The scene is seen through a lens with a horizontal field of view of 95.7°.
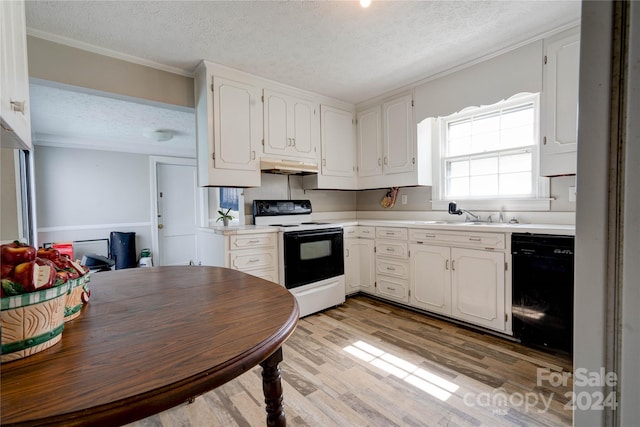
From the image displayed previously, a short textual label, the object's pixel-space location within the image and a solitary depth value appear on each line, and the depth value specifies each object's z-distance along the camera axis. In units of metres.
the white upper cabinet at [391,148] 3.16
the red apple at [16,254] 0.53
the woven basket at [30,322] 0.50
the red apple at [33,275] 0.52
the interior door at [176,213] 5.40
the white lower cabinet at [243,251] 2.53
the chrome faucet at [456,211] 2.89
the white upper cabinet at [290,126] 3.02
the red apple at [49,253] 0.71
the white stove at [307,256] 2.80
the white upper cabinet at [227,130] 2.63
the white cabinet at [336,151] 3.47
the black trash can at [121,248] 4.94
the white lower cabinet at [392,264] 2.96
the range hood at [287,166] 2.96
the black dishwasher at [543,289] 1.98
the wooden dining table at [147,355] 0.42
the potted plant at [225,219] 2.95
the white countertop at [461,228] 2.06
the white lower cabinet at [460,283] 2.31
